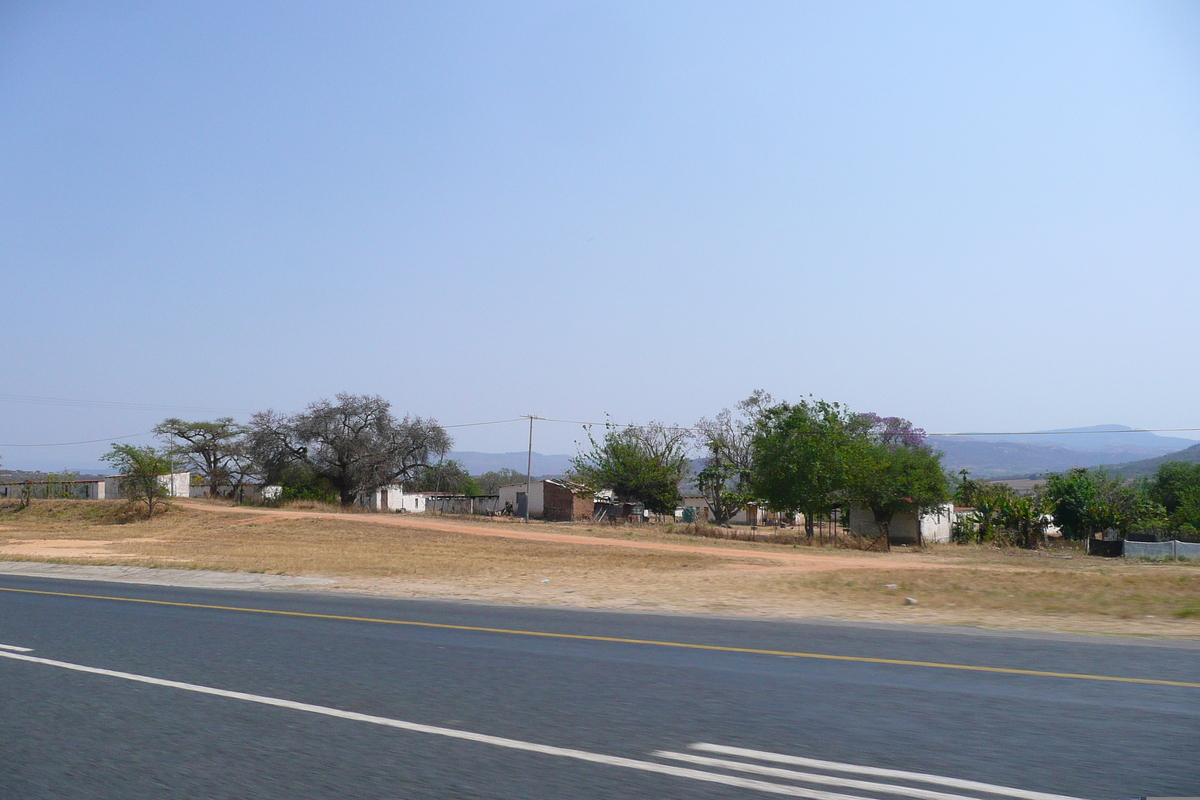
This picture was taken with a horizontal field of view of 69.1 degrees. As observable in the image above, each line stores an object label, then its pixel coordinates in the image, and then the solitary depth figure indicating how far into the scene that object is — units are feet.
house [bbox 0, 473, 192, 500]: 218.38
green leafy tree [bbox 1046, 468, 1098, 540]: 167.53
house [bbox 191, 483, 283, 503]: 220.64
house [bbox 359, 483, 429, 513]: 216.54
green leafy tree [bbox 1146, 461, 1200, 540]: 168.35
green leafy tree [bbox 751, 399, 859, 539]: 158.51
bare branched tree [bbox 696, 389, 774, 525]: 236.84
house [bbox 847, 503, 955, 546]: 163.94
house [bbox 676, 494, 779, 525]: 222.93
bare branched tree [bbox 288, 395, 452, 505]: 209.97
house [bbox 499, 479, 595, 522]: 210.18
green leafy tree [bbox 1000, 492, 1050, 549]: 158.71
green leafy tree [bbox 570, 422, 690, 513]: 229.45
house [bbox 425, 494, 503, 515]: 243.19
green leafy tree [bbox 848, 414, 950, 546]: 155.94
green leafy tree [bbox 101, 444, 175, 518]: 167.94
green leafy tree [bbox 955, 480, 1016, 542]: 166.81
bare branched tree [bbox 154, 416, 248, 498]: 256.32
